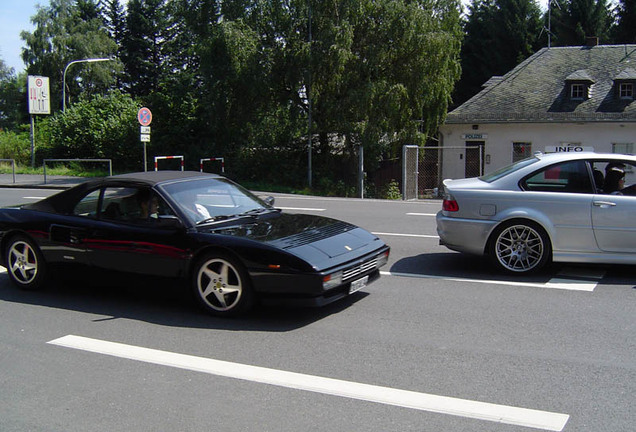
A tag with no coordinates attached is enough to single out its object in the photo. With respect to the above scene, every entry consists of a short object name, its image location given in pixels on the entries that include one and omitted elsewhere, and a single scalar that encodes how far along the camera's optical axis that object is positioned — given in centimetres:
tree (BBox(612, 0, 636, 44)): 4350
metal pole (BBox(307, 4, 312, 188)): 2665
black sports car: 607
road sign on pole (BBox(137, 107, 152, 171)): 2242
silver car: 764
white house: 3294
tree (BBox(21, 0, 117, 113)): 5738
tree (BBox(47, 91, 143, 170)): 3256
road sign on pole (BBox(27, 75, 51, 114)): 3388
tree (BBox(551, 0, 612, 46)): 4606
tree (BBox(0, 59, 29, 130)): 8506
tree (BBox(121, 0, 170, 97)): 6706
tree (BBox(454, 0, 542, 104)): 4856
